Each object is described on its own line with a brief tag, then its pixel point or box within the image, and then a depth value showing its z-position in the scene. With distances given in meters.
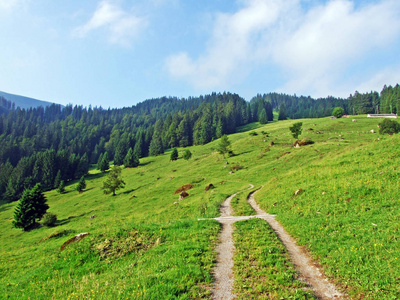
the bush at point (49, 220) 48.69
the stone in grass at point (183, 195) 44.03
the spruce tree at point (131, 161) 123.20
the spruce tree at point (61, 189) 98.19
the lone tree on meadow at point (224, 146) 81.69
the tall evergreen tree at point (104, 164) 129.20
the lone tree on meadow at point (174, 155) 110.25
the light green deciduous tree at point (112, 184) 71.50
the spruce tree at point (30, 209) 51.16
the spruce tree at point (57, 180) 122.32
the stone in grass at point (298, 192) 25.37
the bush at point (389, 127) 61.70
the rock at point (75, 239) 16.04
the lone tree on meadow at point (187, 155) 96.61
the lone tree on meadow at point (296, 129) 80.44
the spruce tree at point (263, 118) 184.65
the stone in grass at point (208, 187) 46.61
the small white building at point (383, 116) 122.15
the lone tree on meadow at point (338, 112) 135.71
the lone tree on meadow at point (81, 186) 90.75
